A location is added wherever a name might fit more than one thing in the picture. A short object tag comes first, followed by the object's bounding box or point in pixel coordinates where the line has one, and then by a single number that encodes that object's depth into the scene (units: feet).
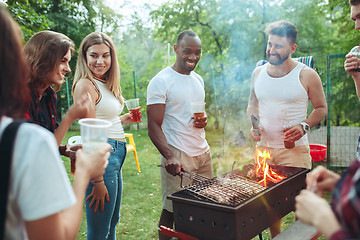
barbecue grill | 6.42
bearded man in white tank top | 10.46
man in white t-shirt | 10.05
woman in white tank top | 8.04
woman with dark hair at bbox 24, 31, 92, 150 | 6.58
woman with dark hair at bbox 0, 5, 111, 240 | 3.26
